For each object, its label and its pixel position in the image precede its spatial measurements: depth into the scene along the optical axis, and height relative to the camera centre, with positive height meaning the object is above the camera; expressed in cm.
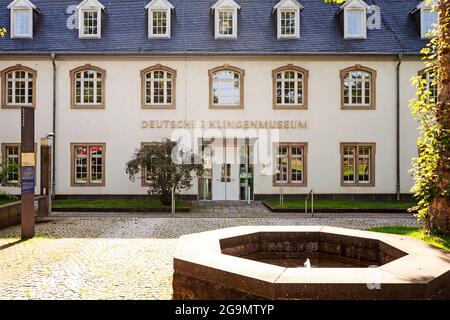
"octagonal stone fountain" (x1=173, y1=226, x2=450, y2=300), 451 -123
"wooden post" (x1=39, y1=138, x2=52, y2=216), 1495 -29
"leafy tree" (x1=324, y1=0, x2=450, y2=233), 870 +39
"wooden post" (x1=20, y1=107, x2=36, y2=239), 1042 -24
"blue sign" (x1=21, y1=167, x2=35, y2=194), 1043 -40
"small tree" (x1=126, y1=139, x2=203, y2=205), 1703 -13
